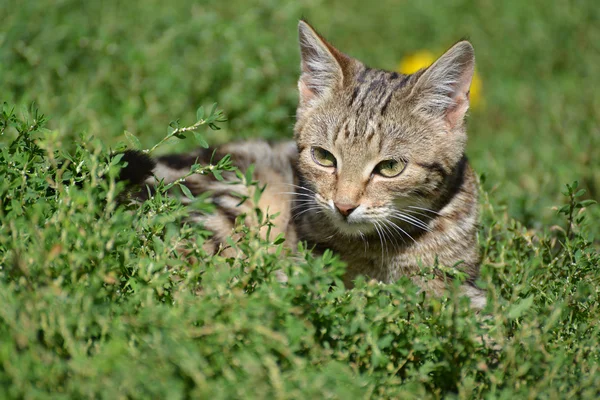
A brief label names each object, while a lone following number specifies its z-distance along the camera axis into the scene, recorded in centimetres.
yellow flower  598
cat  332
